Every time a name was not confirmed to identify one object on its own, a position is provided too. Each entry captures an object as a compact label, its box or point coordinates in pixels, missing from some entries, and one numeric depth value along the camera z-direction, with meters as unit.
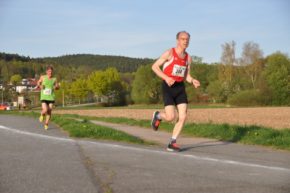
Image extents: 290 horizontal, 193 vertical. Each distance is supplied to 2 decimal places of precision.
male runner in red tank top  8.66
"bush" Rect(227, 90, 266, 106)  83.44
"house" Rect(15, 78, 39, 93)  133.39
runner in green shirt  14.83
